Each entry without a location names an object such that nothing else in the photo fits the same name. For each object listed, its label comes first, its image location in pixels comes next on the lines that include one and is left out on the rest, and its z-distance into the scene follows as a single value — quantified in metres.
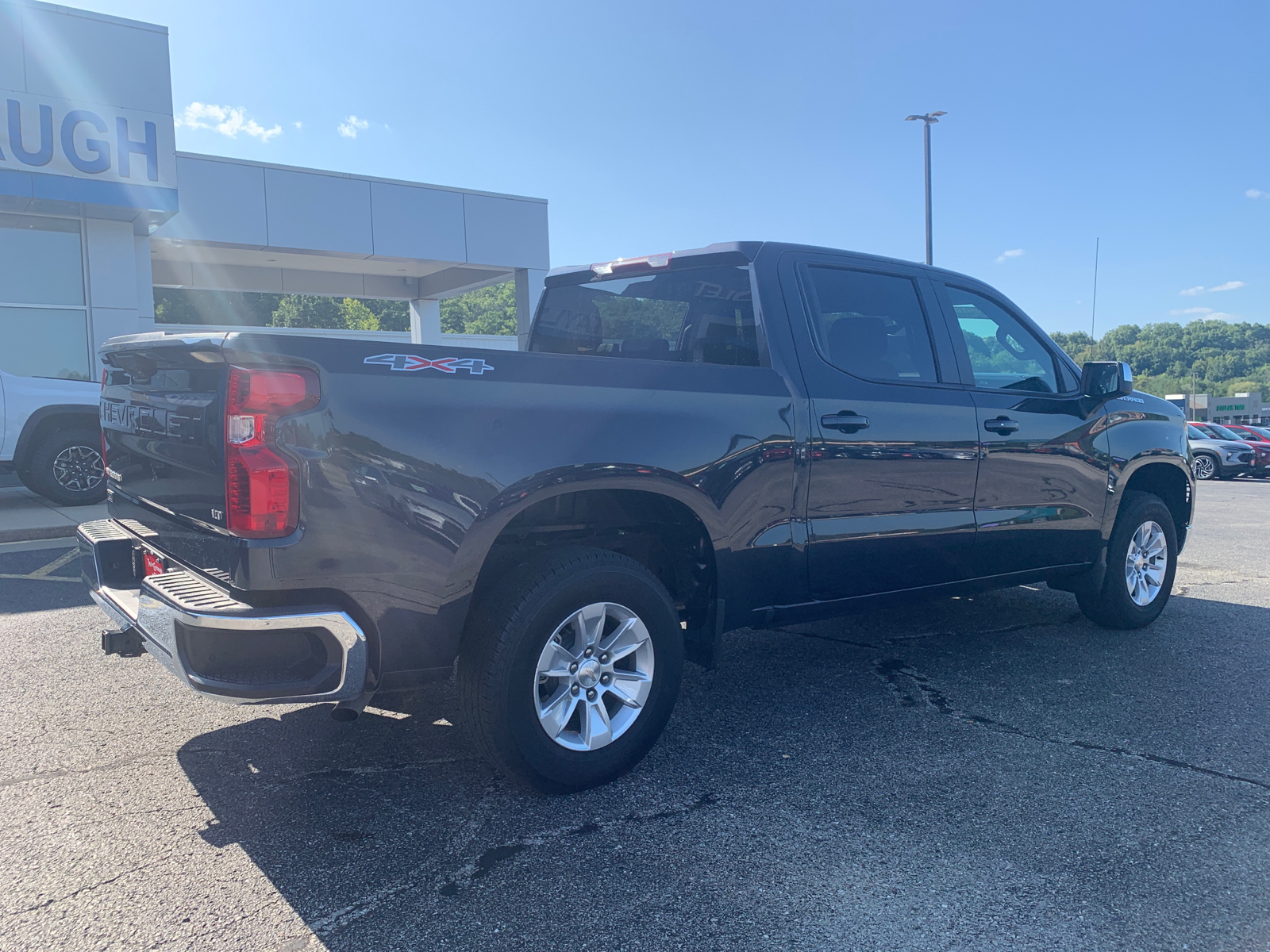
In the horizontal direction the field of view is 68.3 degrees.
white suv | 9.91
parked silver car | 21.16
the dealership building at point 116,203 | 12.12
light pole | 22.18
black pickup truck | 2.64
